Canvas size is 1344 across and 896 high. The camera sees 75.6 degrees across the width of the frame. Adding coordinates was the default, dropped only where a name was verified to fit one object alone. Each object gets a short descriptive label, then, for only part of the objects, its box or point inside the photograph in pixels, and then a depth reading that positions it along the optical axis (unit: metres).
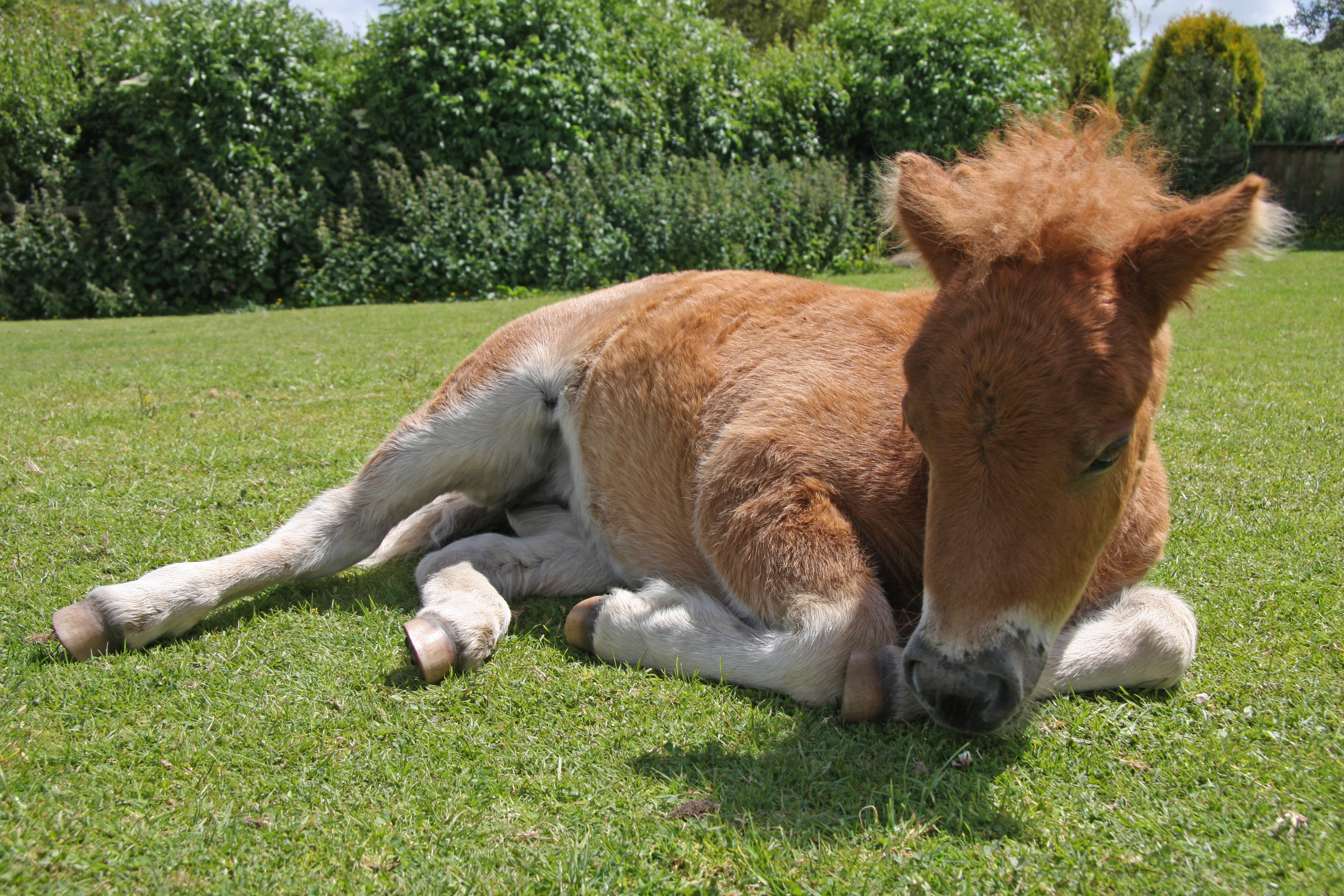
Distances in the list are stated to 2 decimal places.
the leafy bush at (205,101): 13.75
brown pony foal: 2.05
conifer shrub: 18.64
